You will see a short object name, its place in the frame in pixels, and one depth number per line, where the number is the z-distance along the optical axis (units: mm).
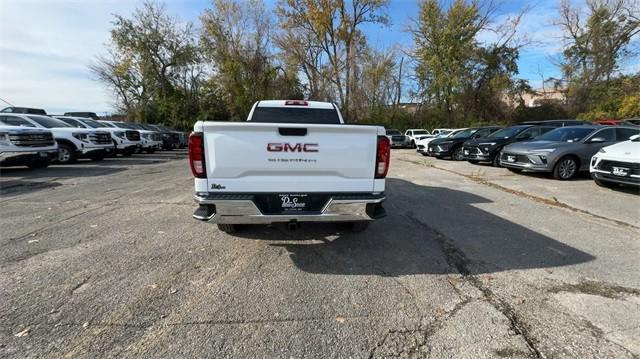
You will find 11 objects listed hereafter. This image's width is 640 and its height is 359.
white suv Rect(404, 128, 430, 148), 27922
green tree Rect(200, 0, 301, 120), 34094
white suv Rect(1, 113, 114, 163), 12920
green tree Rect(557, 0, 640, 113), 33469
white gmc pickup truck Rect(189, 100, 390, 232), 3541
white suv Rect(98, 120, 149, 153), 18031
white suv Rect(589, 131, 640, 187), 7414
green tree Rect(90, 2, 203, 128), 33000
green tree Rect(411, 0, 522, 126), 32719
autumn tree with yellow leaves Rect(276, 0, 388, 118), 34594
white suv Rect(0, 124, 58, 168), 10305
